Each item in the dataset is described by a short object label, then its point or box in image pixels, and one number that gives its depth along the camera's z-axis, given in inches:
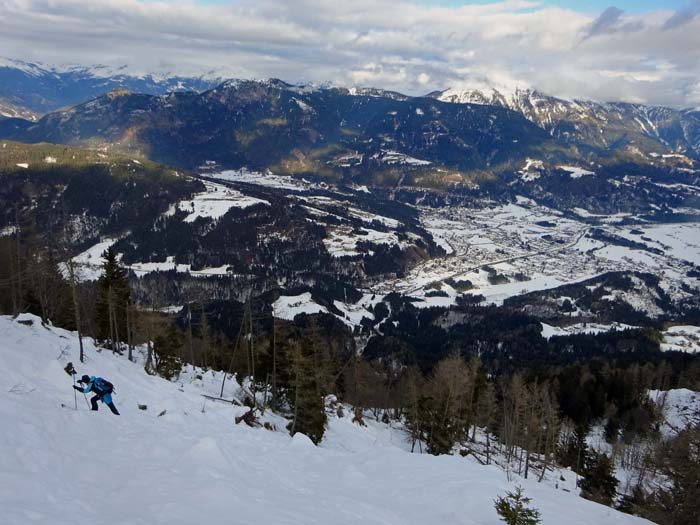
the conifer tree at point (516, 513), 676.1
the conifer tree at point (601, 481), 1957.4
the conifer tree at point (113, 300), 1985.7
